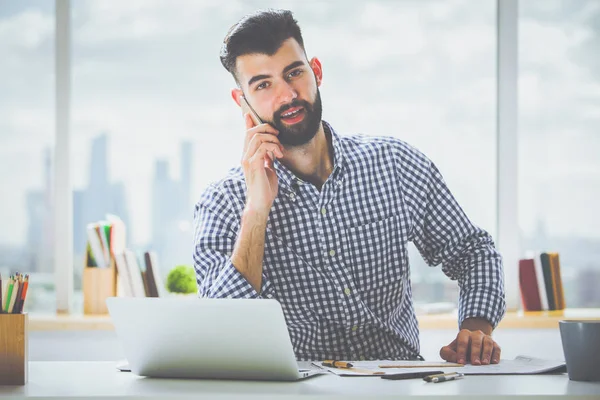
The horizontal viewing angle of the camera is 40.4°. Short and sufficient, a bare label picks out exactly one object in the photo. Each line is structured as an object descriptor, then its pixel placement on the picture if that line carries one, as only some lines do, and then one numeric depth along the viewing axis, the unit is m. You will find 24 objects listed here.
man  2.12
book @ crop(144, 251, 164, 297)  3.56
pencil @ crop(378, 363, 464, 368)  1.57
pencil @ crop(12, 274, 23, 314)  1.51
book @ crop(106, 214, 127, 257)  3.61
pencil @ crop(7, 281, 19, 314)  1.50
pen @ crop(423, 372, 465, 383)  1.38
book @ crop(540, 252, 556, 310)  3.68
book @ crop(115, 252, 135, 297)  3.53
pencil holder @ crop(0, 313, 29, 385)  1.46
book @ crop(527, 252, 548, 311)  3.68
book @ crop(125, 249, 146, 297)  3.54
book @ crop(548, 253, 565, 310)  3.69
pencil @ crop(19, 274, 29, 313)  1.51
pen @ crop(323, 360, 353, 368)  1.56
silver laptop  1.34
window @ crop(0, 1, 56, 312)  3.81
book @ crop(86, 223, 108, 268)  3.58
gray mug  1.42
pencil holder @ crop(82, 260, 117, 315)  3.60
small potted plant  3.59
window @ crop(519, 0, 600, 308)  3.88
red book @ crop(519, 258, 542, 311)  3.69
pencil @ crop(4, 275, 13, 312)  1.50
